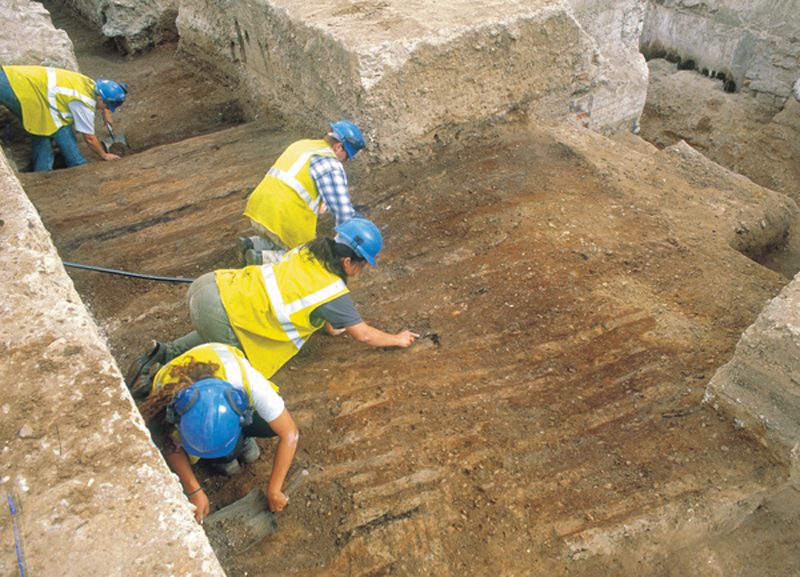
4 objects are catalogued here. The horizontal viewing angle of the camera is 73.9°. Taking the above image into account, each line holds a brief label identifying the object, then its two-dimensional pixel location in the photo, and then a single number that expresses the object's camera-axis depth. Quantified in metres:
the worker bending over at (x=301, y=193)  3.51
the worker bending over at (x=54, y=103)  4.85
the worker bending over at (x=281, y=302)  2.78
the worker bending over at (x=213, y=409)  2.15
